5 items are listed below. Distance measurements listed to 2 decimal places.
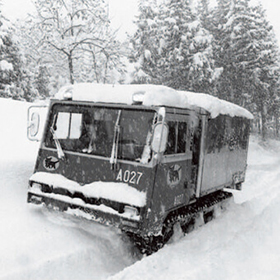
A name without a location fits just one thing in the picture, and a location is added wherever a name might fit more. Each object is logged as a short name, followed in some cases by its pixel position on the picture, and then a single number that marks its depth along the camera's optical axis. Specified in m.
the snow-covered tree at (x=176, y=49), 23.61
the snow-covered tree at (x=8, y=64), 24.89
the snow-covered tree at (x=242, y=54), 28.84
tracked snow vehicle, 5.41
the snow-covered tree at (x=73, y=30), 16.00
